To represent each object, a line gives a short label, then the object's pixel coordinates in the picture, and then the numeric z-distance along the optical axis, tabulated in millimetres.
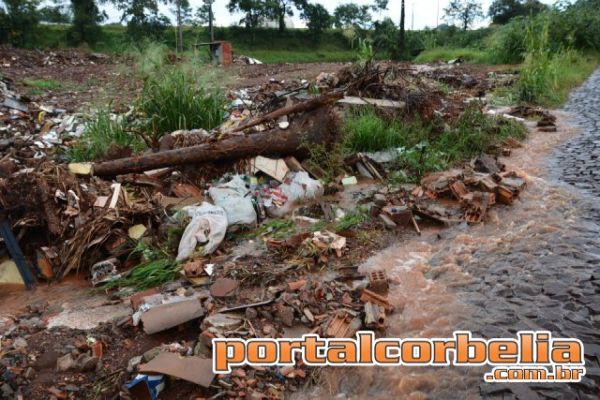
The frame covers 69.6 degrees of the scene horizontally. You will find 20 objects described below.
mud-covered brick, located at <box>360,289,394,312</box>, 2580
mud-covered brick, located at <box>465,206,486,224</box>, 3670
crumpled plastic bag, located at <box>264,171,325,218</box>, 4012
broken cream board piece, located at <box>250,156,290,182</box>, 4445
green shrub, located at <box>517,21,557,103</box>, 8711
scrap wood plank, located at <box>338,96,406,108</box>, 5926
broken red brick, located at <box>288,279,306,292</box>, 2771
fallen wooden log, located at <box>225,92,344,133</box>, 4871
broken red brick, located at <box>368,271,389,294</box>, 2707
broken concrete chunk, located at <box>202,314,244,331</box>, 2396
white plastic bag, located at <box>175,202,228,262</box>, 3289
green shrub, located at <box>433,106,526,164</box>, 5371
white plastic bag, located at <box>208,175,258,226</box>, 3695
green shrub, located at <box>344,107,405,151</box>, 5160
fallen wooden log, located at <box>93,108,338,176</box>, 4203
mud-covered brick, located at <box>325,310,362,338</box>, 2365
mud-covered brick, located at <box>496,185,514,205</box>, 3936
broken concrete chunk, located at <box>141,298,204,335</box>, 2422
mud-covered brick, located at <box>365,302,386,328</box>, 2416
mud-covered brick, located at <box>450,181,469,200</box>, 4047
